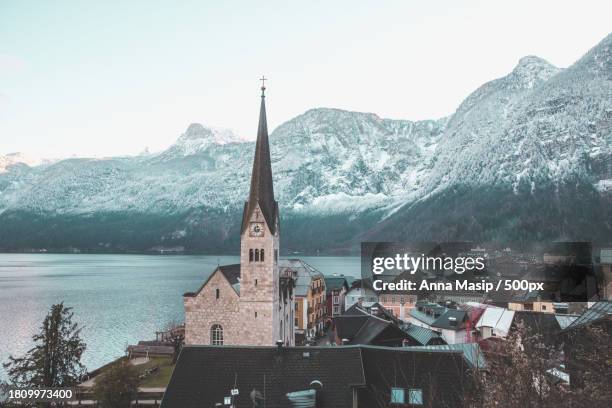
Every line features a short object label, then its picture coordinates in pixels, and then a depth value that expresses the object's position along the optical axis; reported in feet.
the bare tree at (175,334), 178.91
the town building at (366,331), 153.99
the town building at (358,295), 295.69
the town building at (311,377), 90.99
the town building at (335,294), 284.20
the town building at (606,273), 197.45
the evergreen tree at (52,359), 119.24
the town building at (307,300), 221.01
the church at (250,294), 146.92
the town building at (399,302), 274.36
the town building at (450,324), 196.03
